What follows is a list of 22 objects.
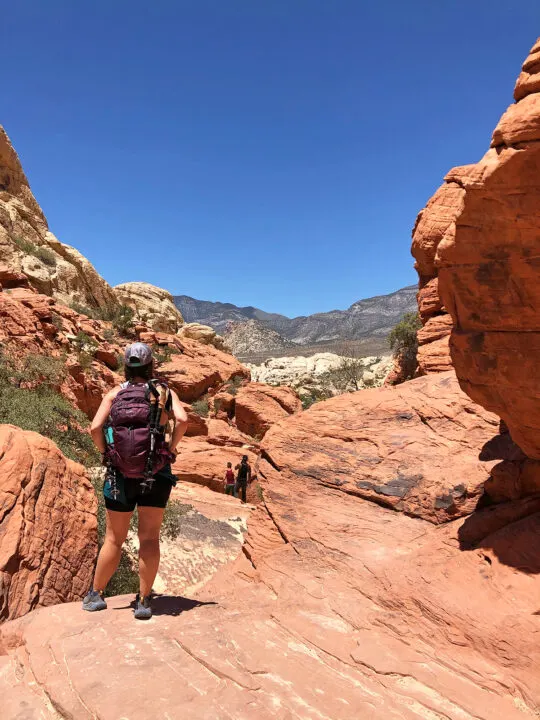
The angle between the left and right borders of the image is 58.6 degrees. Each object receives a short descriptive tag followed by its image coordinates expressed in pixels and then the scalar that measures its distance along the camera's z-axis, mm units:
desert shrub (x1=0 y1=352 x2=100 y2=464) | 9914
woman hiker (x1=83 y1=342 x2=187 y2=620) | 3635
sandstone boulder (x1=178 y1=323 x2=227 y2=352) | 37656
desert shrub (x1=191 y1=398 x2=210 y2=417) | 24636
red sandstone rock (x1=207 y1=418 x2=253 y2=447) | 23203
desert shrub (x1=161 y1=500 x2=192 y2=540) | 10305
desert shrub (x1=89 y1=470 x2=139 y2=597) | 6595
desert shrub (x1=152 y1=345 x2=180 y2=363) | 26062
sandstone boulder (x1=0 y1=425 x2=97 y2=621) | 4023
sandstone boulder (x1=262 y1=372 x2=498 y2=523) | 6164
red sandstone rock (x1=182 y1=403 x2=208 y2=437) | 22734
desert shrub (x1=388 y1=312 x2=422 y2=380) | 21422
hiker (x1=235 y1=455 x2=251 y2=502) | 17984
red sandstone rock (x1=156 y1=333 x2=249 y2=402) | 25781
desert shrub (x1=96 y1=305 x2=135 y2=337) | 26673
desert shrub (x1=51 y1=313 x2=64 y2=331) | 16266
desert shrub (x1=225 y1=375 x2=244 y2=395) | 27816
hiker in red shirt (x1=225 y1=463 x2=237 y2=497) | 18016
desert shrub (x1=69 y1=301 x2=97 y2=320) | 25016
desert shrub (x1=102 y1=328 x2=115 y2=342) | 21005
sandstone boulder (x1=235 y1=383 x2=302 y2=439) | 26234
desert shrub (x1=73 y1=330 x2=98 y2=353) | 17000
